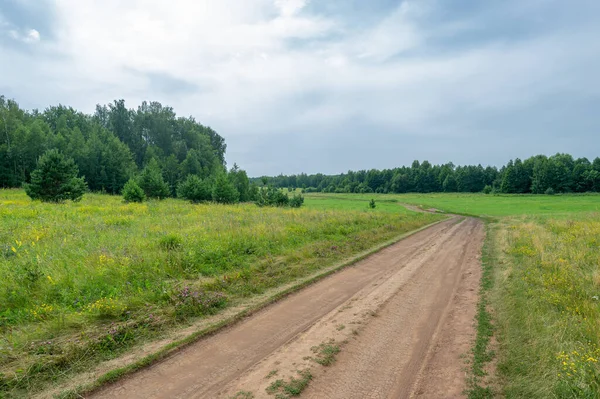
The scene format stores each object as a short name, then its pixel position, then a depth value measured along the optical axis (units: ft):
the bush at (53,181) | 84.84
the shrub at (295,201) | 144.30
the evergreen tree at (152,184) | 139.74
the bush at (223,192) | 146.10
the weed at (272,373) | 14.93
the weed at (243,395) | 13.39
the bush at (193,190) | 142.61
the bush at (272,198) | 137.59
